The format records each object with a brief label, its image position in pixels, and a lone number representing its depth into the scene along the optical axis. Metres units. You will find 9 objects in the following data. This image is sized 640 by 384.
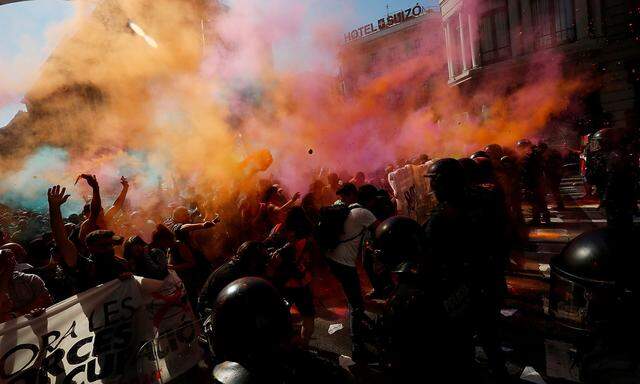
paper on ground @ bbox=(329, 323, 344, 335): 4.78
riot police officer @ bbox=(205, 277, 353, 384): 1.49
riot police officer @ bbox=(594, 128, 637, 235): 5.18
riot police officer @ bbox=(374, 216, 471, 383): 1.84
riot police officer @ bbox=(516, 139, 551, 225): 7.68
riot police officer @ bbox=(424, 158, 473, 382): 1.98
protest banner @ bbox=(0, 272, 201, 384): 3.03
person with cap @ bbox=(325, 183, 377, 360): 3.98
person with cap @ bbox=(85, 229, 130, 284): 3.65
